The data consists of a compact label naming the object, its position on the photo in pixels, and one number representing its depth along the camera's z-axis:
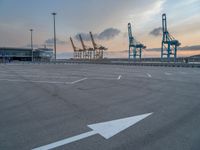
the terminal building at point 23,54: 82.06
